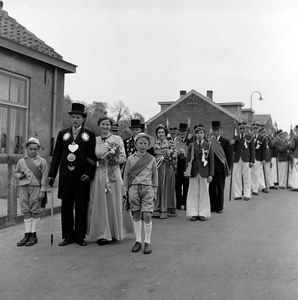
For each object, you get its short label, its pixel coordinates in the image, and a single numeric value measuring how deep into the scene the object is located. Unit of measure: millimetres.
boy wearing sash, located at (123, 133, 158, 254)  6004
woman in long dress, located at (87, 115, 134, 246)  6320
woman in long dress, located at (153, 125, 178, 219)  8891
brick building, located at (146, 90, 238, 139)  48344
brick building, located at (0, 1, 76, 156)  11336
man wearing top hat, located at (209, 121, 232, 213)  9578
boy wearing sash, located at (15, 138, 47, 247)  6312
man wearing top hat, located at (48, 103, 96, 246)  6262
